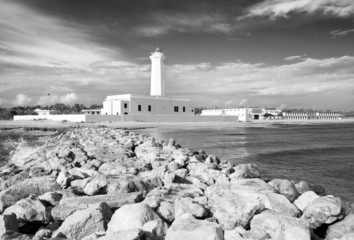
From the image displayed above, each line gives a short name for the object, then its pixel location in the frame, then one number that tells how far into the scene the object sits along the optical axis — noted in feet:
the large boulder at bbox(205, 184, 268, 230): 13.46
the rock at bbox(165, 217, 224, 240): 11.25
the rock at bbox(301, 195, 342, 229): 13.70
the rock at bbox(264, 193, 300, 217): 14.38
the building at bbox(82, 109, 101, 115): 184.38
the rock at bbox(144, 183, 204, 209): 15.25
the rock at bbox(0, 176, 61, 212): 16.90
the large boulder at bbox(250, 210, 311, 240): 11.75
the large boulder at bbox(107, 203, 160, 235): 13.01
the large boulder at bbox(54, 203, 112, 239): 12.80
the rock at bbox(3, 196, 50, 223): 14.43
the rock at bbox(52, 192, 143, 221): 14.80
